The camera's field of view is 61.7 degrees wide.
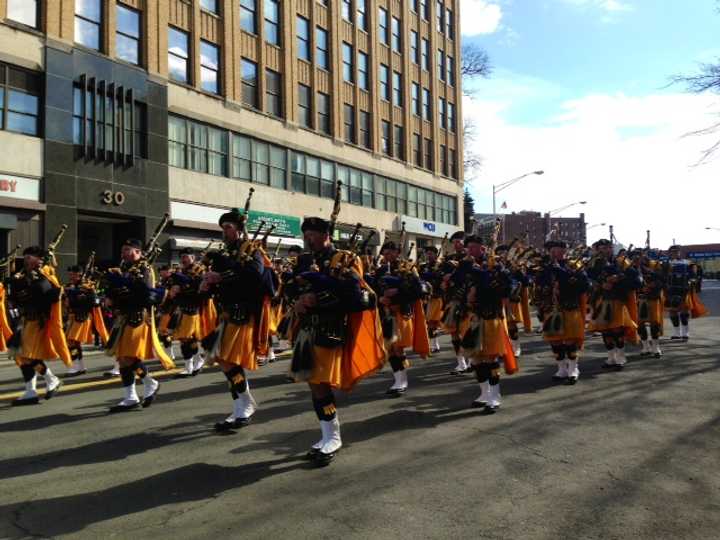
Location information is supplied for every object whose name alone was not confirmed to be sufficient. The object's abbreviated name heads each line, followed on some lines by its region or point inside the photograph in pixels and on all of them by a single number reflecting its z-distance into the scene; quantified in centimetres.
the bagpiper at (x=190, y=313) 1046
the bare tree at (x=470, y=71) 5081
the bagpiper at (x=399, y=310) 850
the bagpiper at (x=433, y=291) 1165
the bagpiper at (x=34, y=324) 790
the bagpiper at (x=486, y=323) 737
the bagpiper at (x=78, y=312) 1107
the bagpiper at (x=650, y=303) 1212
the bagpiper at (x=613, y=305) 1054
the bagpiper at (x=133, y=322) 746
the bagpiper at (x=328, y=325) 544
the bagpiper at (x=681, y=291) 1467
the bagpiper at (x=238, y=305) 637
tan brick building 1914
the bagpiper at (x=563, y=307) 925
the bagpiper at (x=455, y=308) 883
